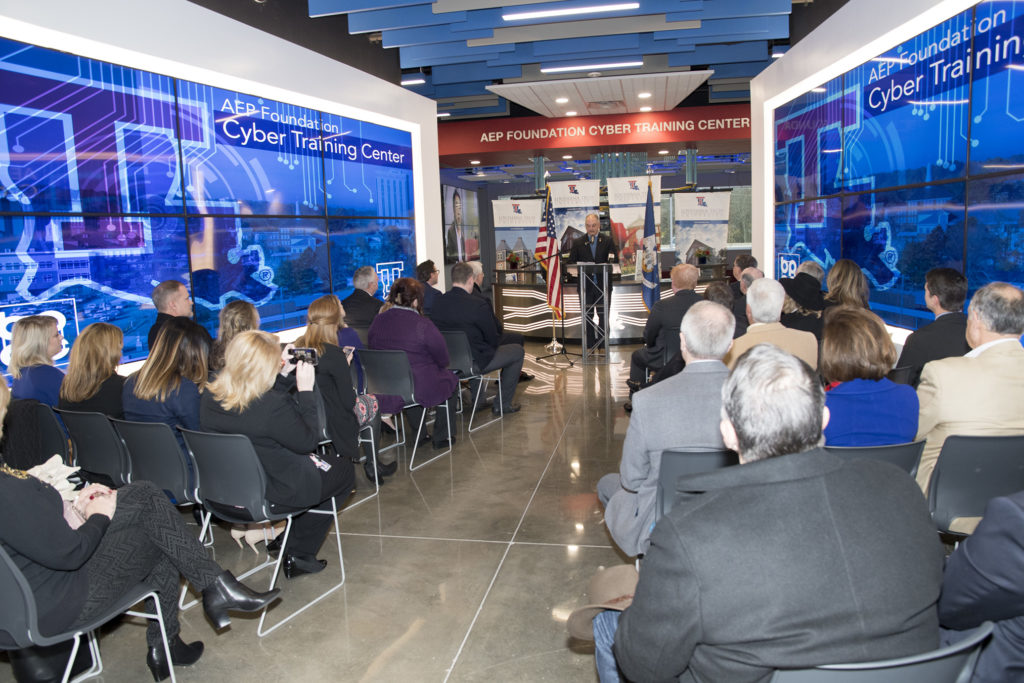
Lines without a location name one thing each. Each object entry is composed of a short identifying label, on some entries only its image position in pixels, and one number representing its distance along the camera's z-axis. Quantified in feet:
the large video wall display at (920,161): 13.30
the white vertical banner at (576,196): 35.22
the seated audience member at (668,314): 18.72
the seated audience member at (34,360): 11.56
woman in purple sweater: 17.24
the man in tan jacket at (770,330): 12.67
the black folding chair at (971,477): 8.21
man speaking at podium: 31.76
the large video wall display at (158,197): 13.83
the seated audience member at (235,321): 12.48
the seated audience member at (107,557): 6.68
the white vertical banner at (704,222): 38.47
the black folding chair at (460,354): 19.56
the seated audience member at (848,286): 16.16
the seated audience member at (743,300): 17.54
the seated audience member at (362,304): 20.43
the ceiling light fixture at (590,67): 28.56
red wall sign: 39.09
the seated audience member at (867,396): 8.57
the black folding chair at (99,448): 10.78
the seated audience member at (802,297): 16.39
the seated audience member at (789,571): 3.91
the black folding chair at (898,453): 7.77
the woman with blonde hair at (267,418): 9.77
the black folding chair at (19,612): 6.49
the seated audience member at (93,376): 11.32
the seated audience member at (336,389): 13.47
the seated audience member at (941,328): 12.04
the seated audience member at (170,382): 10.82
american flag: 31.78
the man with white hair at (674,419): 8.30
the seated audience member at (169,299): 14.35
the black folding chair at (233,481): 9.52
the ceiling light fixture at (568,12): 21.06
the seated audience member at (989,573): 4.80
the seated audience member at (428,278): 23.50
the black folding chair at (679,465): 8.07
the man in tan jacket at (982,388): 8.71
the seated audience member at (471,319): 20.40
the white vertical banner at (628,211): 33.91
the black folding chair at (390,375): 16.62
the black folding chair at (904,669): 3.83
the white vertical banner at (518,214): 39.45
